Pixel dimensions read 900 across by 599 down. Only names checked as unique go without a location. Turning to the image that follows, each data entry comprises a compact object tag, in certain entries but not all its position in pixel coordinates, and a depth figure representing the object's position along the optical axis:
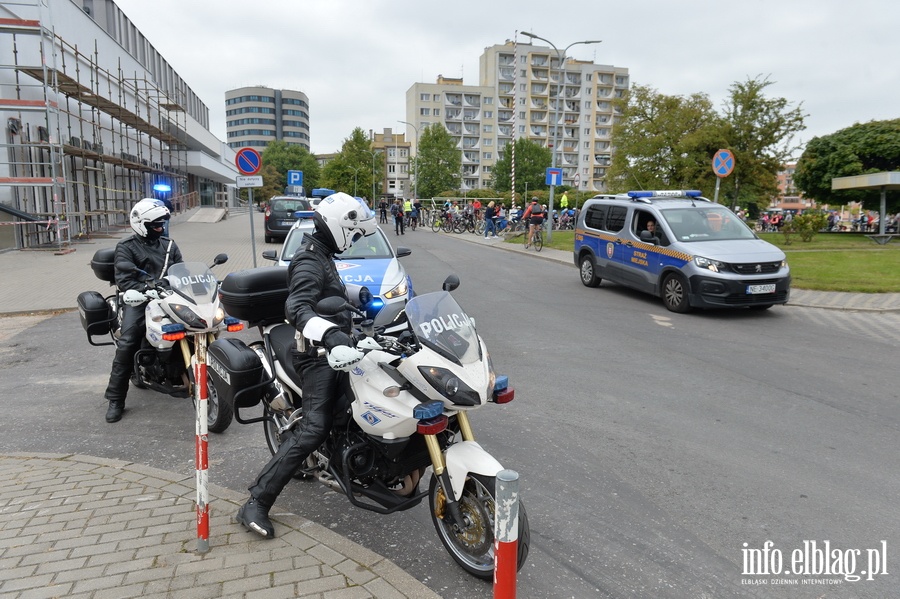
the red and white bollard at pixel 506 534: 2.06
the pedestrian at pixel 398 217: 31.62
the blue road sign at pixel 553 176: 23.85
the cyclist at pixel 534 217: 22.34
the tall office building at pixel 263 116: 154.50
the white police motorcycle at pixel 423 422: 2.83
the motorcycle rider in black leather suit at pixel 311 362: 3.34
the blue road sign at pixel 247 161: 14.20
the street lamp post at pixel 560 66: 25.54
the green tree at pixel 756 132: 24.91
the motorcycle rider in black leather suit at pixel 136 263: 5.46
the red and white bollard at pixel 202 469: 3.17
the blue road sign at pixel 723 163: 14.39
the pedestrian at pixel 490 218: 28.31
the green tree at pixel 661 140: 28.78
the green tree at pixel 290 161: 119.25
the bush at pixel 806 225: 21.80
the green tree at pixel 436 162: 83.12
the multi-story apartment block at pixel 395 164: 122.26
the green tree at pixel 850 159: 30.25
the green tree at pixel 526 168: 88.88
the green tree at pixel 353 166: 74.00
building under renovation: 19.12
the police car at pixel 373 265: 8.48
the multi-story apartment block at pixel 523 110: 110.31
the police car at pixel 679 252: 10.03
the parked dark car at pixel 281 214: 24.36
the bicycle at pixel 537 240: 22.53
